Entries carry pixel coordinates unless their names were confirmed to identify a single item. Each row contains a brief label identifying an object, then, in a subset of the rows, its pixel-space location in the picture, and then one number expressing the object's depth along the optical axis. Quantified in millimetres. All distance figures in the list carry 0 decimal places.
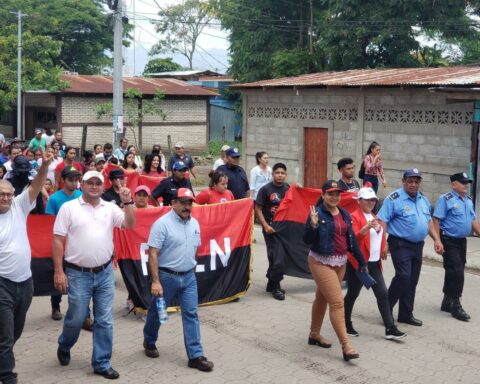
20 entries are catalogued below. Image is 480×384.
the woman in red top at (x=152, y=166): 12484
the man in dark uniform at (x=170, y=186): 9570
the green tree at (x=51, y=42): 30266
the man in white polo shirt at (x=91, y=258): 6000
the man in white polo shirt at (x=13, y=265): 5559
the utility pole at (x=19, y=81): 29094
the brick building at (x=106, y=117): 30766
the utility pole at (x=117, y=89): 19672
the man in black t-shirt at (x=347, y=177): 8750
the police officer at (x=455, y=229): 8094
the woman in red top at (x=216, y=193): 9281
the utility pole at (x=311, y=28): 31767
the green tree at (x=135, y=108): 29341
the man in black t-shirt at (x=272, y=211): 9062
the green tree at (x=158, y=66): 50344
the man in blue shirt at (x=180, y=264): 6281
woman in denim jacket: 6535
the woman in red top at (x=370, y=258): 7234
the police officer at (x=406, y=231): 7664
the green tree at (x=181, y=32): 68844
